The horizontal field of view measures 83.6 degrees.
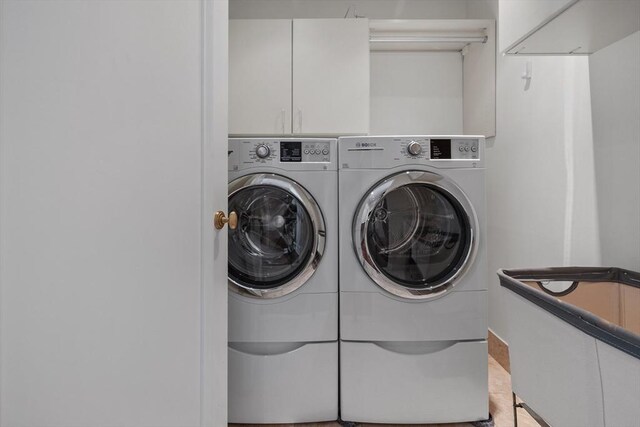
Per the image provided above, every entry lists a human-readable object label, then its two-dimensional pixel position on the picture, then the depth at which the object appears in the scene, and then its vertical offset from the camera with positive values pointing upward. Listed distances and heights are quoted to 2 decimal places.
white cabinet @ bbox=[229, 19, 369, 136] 2.25 +0.96
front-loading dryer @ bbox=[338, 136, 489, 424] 1.56 -0.30
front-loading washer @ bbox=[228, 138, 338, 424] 1.57 -0.36
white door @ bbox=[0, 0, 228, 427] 0.40 +0.01
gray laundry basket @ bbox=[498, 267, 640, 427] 0.69 -0.30
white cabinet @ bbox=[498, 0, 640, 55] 0.98 +0.60
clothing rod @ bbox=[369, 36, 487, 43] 2.41 +1.21
